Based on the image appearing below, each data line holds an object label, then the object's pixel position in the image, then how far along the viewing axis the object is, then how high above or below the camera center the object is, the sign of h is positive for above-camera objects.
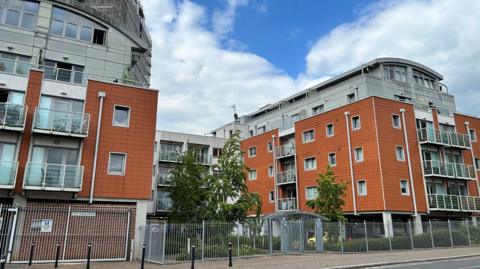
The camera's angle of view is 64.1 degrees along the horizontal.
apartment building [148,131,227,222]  40.50 +9.27
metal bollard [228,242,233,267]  16.21 -0.95
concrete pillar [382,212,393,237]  26.16 +0.88
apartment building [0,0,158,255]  20.22 +6.80
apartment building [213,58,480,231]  30.27 +7.64
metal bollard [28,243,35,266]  17.20 -0.80
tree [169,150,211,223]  26.94 +3.34
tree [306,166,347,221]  26.77 +2.67
